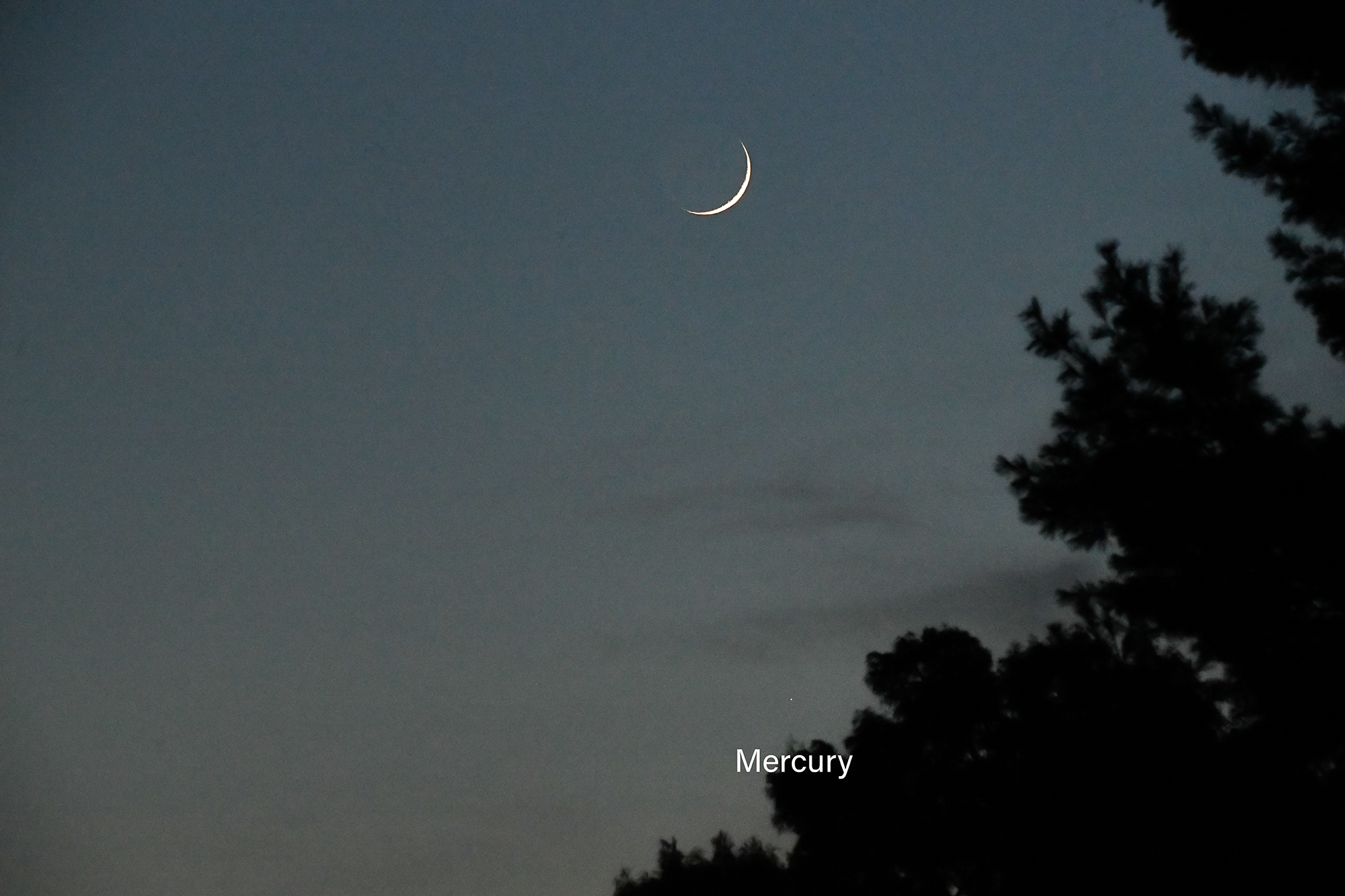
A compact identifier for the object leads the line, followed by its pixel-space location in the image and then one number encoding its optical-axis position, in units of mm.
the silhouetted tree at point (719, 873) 54719
